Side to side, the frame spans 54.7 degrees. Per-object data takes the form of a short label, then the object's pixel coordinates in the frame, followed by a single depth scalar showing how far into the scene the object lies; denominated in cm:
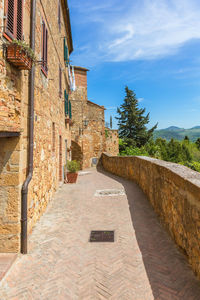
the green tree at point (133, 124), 2870
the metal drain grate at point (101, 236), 400
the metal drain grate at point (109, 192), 764
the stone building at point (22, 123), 315
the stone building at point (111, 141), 2067
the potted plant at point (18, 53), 303
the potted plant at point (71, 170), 1102
